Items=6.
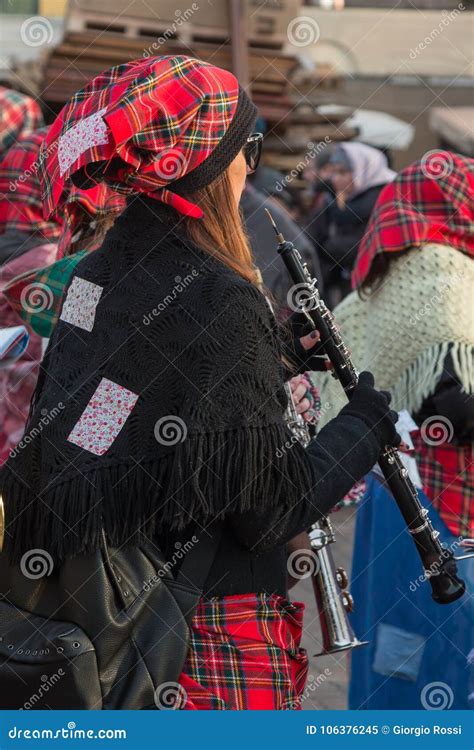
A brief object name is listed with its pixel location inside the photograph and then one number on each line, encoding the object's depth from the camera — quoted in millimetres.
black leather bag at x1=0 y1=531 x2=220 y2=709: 3779
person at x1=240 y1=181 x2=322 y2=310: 8988
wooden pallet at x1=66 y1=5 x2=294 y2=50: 15250
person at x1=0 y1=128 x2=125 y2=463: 5781
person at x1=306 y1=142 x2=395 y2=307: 14727
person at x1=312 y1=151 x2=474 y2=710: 6105
